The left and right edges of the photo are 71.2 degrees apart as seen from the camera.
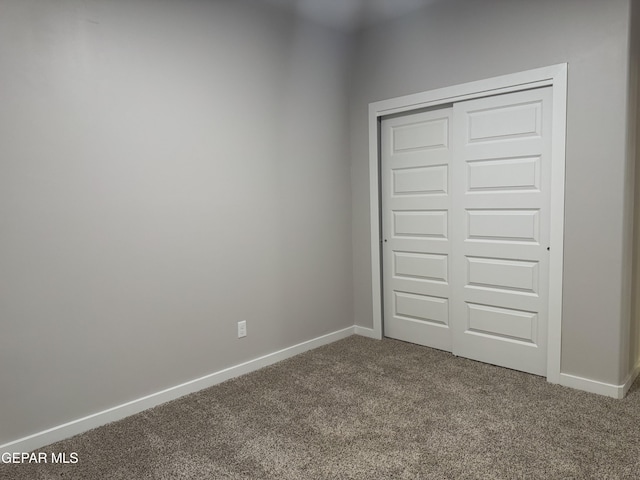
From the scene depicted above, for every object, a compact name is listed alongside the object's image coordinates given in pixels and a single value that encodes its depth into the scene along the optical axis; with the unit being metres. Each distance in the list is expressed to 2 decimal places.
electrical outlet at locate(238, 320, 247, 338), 3.15
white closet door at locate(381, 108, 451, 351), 3.42
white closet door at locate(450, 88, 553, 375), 2.90
